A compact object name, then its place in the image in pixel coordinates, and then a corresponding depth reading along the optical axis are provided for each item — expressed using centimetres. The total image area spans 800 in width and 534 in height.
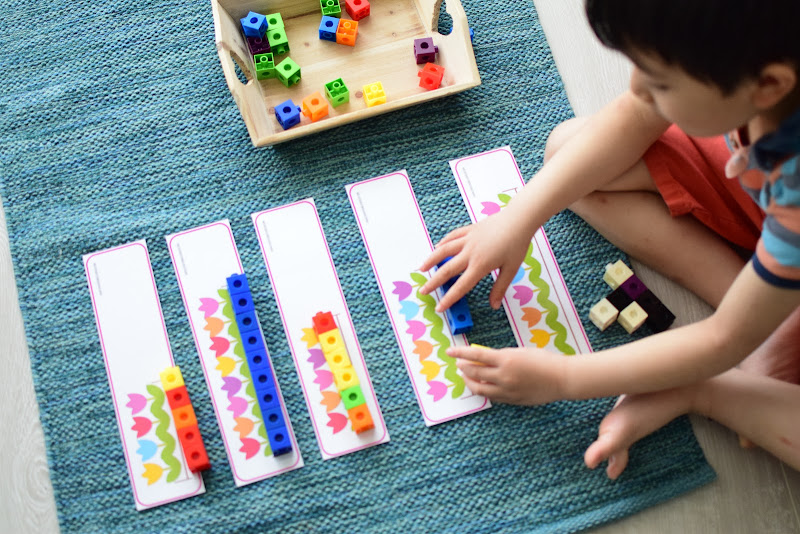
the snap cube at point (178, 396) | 93
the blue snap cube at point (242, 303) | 97
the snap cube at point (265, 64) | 108
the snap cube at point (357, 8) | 111
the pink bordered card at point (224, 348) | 93
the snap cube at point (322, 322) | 96
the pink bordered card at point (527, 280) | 99
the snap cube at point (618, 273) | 101
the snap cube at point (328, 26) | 109
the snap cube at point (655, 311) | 98
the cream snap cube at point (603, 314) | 98
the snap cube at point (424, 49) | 108
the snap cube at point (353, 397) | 93
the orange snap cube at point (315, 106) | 105
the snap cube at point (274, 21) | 110
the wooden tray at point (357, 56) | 104
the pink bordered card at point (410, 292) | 96
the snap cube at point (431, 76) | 107
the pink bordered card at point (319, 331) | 94
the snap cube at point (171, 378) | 93
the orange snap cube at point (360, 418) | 93
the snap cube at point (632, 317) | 98
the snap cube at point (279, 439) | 91
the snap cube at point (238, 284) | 97
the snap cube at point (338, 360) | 95
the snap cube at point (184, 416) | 92
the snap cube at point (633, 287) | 99
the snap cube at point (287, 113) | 104
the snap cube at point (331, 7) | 111
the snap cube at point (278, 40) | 109
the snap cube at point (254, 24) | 108
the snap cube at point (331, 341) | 96
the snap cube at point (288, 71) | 107
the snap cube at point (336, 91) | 106
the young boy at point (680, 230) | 58
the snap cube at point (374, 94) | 106
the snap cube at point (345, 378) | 94
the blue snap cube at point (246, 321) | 96
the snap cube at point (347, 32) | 110
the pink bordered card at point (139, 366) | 92
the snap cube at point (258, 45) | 109
